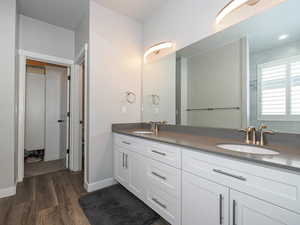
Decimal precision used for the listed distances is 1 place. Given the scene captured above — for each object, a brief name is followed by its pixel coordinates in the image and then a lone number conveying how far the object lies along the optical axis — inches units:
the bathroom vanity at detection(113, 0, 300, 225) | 28.9
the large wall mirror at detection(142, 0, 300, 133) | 41.5
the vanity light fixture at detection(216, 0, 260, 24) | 47.1
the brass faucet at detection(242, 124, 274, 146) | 42.3
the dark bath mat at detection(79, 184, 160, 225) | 54.3
